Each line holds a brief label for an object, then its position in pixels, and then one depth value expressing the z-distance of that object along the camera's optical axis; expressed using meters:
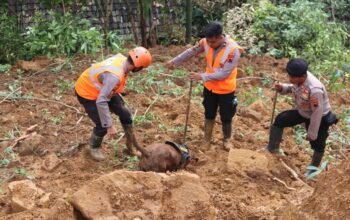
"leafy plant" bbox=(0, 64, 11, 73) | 8.11
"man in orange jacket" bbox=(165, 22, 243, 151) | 5.40
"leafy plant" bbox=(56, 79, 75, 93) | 7.49
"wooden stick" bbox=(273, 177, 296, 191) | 4.61
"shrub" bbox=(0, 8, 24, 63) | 8.50
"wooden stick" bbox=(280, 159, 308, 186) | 4.96
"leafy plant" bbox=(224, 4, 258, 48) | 9.95
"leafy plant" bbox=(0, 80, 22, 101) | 7.04
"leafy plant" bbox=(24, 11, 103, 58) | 8.59
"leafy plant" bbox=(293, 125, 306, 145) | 6.49
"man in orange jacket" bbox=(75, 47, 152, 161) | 4.93
